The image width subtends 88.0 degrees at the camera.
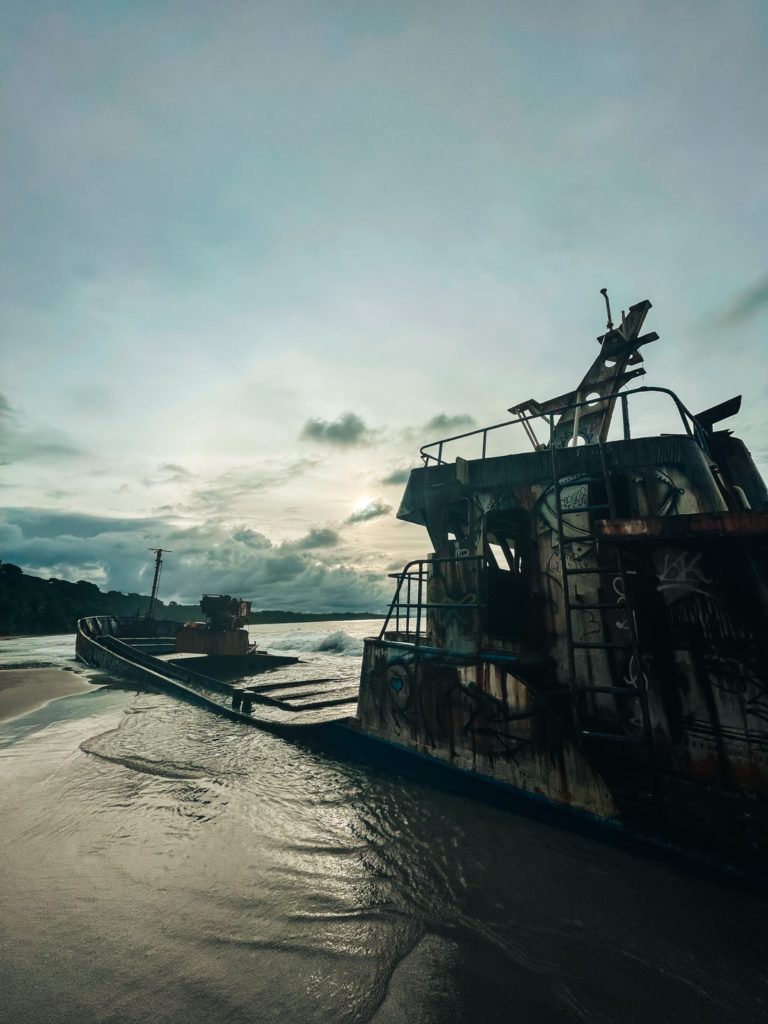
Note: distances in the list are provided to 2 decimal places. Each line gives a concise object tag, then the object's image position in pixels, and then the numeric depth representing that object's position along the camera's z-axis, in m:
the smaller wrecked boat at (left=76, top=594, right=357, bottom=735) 10.14
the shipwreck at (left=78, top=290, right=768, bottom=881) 4.01
